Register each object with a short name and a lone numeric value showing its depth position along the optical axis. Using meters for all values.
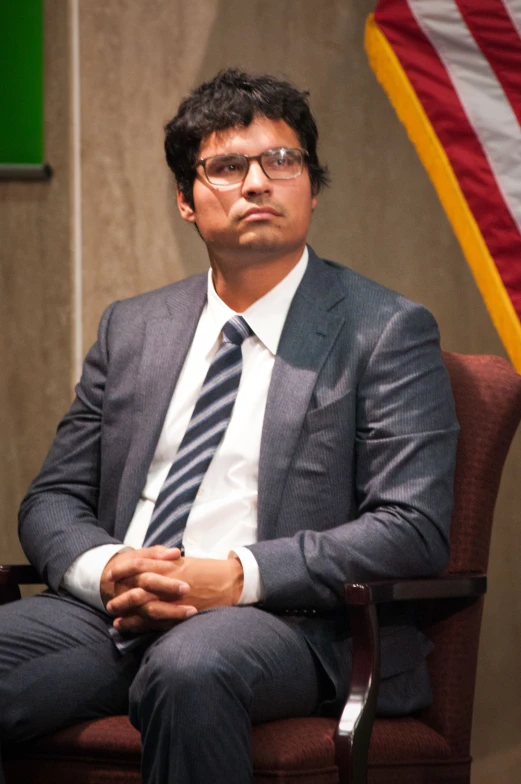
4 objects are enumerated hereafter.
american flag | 6.93
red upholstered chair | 6.50
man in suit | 6.55
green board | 7.32
